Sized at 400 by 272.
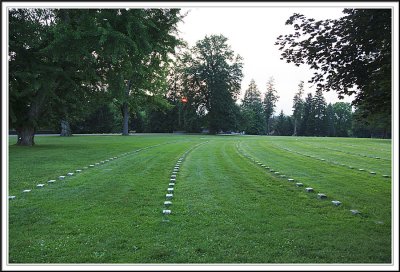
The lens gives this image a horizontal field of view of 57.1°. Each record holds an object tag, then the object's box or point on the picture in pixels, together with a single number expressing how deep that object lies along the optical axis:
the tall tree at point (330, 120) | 81.12
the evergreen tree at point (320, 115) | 80.44
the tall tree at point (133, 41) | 13.37
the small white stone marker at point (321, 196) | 7.50
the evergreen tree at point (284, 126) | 85.47
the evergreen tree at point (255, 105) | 82.02
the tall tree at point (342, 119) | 83.94
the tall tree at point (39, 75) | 17.31
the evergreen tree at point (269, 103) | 92.31
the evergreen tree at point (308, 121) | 80.31
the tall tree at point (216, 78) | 60.50
